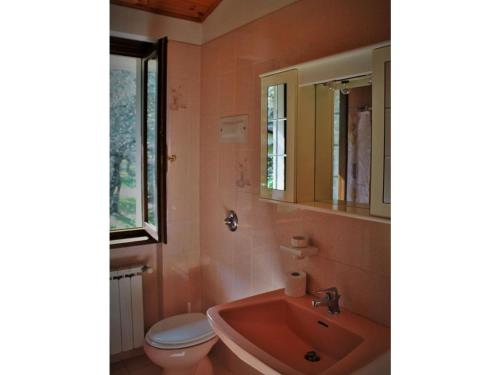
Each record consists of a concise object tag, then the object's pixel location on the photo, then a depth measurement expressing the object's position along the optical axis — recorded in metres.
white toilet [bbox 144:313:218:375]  1.95
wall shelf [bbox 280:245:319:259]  1.56
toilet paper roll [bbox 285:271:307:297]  1.62
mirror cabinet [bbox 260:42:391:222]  1.46
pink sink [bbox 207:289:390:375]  1.13
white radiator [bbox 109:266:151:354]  2.29
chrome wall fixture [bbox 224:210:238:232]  2.17
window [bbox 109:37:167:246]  2.40
